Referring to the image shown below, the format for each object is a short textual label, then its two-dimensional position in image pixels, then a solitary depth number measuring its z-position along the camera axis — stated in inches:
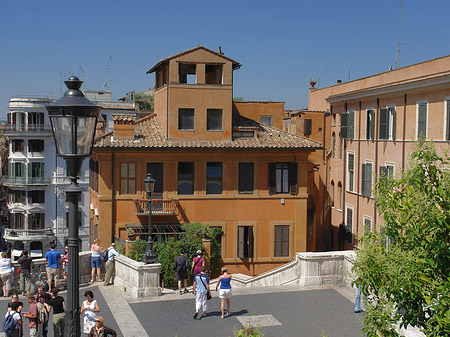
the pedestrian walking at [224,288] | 652.1
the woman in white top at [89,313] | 518.6
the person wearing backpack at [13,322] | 525.7
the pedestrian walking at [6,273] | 738.2
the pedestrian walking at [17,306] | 532.1
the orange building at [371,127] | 1011.3
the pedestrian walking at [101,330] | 455.2
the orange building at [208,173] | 1088.8
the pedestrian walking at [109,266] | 817.5
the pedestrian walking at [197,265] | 714.2
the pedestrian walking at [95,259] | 828.0
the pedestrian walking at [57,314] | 534.7
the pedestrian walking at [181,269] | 773.9
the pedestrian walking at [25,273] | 745.6
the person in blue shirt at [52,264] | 767.1
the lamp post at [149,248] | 789.9
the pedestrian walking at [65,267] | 789.4
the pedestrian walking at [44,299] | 551.5
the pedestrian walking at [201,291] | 651.5
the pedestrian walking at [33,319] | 536.7
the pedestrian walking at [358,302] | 674.8
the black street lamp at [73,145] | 294.2
